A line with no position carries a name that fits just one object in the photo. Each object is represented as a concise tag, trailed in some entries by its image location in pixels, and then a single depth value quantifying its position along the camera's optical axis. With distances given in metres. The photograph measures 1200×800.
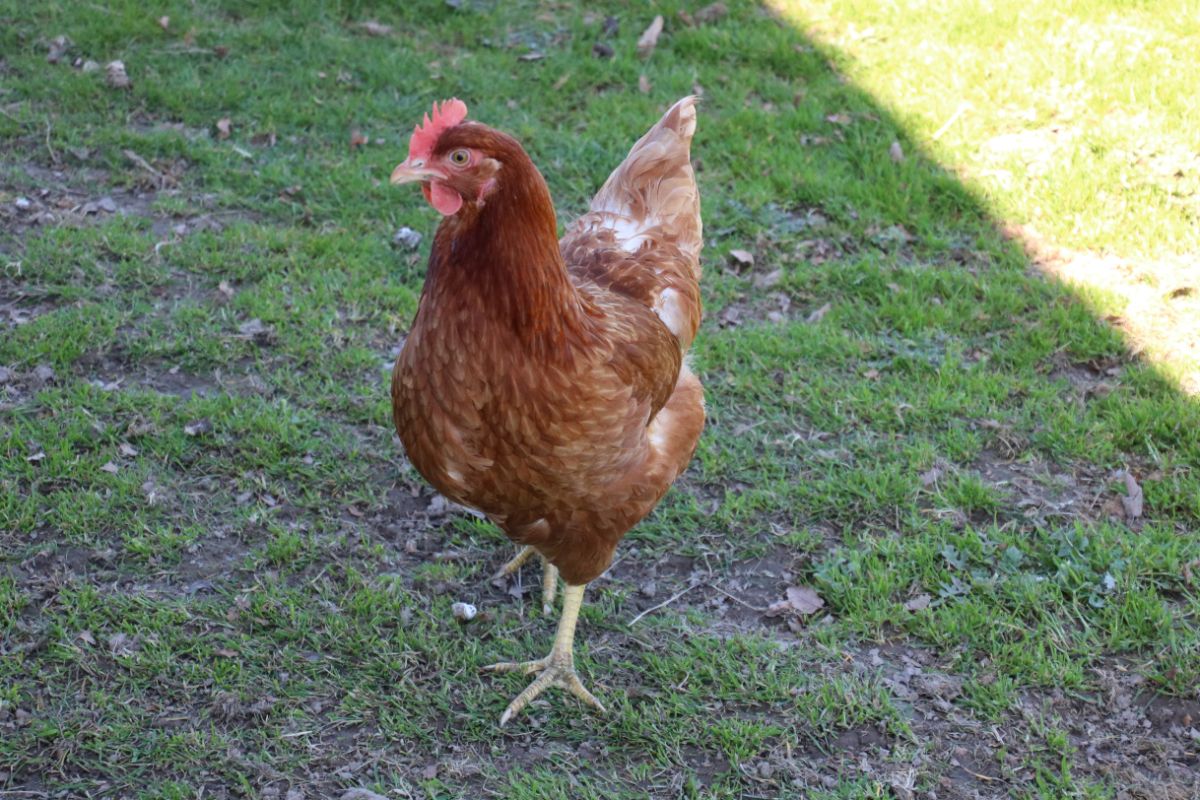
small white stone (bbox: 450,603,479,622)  3.69
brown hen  2.69
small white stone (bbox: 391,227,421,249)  5.45
